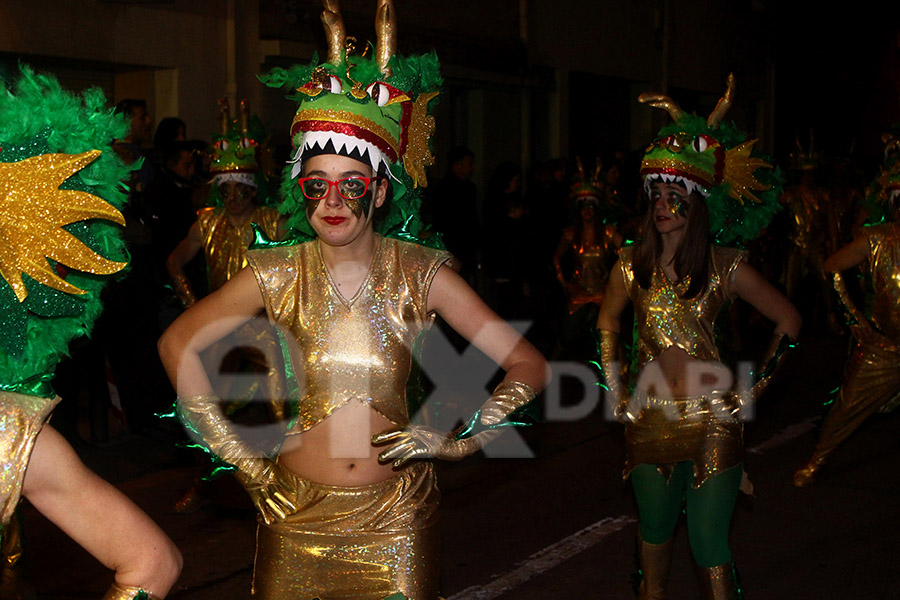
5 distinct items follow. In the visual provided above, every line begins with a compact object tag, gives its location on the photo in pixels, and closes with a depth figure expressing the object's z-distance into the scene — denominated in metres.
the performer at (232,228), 7.13
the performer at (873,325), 6.75
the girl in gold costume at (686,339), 4.18
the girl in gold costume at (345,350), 3.02
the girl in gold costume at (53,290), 2.12
